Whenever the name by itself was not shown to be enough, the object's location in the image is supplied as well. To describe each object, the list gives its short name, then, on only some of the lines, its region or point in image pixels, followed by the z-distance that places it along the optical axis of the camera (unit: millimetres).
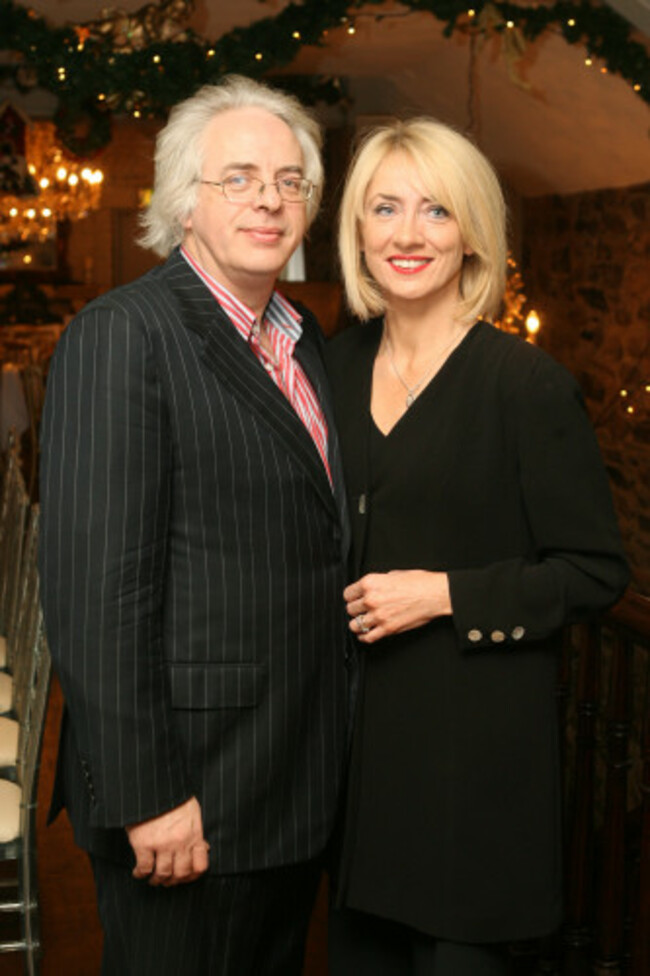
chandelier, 8188
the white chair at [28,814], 2592
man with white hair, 1689
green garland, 5168
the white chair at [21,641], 2920
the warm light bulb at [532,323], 5535
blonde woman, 1832
